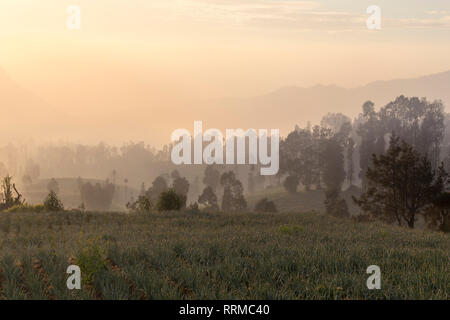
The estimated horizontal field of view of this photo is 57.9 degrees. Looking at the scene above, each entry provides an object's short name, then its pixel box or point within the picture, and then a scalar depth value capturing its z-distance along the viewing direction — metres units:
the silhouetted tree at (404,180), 44.47
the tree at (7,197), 35.22
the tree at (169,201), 32.59
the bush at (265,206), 84.95
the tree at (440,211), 38.99
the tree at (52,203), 28.48
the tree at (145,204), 39.81
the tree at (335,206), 74.19
